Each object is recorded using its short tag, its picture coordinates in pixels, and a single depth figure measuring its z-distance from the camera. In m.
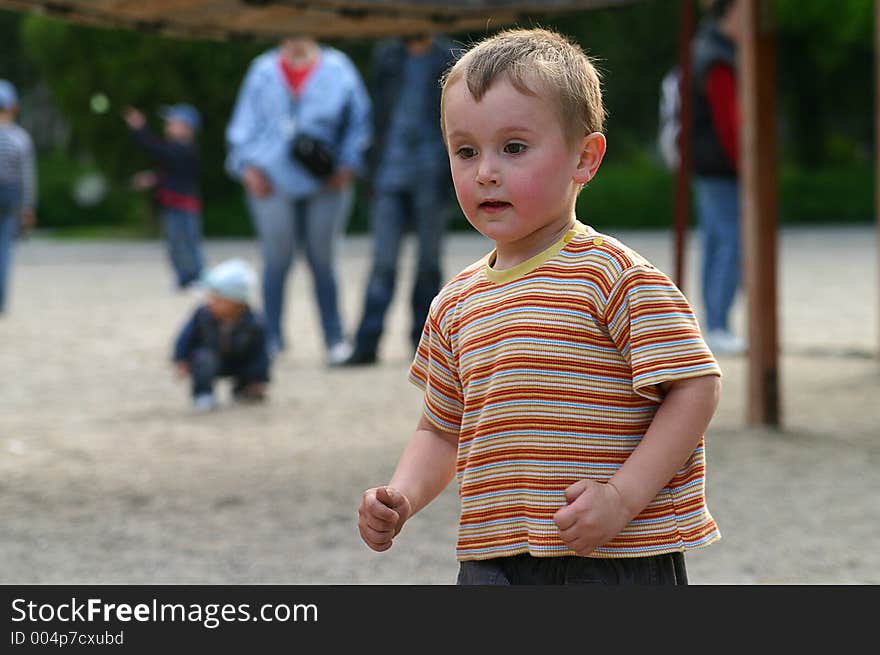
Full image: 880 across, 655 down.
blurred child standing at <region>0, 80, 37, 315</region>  23.22
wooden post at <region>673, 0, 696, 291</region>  12.13
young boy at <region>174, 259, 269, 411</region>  13.62
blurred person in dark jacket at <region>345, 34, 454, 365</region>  15.77
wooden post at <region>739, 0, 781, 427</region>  11.58
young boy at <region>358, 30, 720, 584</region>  3.90
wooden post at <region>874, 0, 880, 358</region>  13.99
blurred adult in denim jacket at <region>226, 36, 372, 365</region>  16.36
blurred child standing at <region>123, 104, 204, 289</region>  27.44
